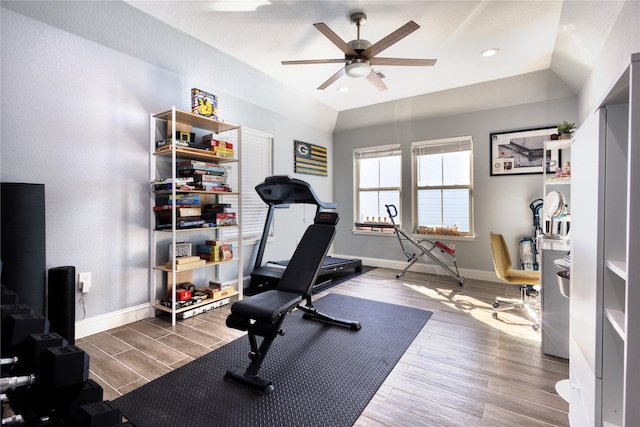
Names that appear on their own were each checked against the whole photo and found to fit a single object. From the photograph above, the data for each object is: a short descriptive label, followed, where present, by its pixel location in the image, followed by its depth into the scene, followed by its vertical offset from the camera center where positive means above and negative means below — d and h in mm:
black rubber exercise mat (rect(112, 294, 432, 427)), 1761 -1157
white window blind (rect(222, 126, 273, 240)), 4574 +571
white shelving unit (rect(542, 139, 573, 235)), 3799 +404
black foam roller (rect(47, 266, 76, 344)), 2426 -721
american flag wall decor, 5523 +984
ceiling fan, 2799 +1471
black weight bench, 2072 -665
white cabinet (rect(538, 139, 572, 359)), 2453 -743
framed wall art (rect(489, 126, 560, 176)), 4477 +881
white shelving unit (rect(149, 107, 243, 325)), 3162 -188
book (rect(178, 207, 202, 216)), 3283 +0
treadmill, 3152 -275
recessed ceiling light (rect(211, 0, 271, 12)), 2695 +1818
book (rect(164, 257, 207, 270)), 3203 -570
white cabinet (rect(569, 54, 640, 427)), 816 -153
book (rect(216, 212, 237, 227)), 3655 -96
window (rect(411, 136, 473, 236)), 5164 +428
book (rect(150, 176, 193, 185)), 3094 +311
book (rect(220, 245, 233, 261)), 3641 -494
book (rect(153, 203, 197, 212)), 3184 +41
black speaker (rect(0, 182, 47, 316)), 2271 -237
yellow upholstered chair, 3162 -659
